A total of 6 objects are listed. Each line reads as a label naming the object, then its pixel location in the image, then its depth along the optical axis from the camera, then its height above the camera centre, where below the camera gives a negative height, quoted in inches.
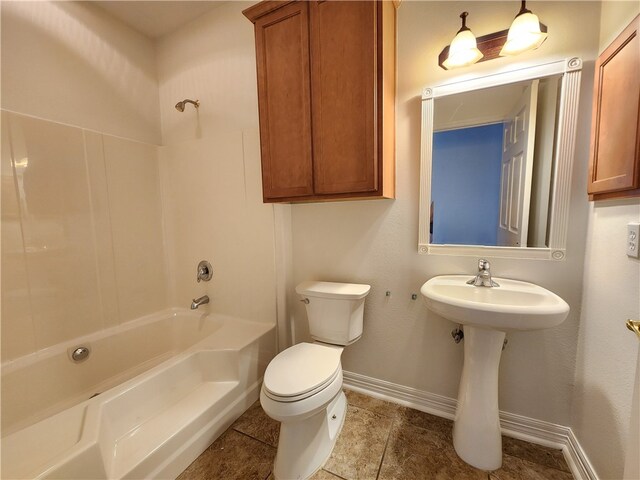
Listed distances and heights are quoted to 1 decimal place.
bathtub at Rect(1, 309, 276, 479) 34.5 -34.6
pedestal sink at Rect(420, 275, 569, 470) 42.3 -27.1
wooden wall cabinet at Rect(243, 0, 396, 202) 45.8 +23.5
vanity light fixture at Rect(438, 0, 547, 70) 40.0 +29.3
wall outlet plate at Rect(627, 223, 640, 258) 31.1 -3.6
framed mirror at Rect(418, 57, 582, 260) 43.1 +9.6
